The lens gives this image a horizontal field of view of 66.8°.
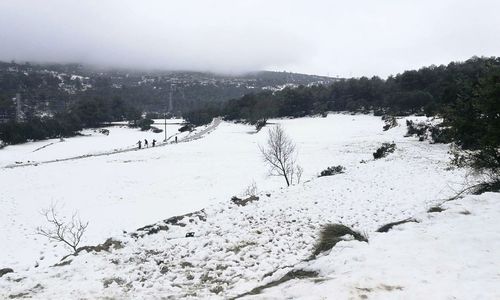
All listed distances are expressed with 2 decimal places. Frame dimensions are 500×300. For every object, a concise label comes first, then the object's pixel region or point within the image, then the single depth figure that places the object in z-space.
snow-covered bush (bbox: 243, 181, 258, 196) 30.07
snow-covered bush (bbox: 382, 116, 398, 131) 65.00
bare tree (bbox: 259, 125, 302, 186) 34.91
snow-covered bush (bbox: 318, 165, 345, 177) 33.39
